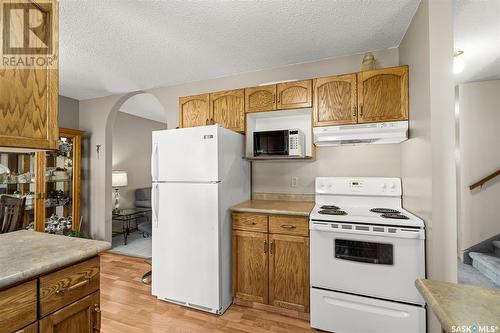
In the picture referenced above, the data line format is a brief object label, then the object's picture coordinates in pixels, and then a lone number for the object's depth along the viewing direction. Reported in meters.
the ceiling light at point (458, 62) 2.36
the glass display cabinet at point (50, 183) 3.25
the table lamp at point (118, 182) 4.53
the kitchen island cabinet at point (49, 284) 0.88
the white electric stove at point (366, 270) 1.68
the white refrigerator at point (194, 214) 2.15
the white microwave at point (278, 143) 2.40
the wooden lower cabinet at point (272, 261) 2.07
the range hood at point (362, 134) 2.06
